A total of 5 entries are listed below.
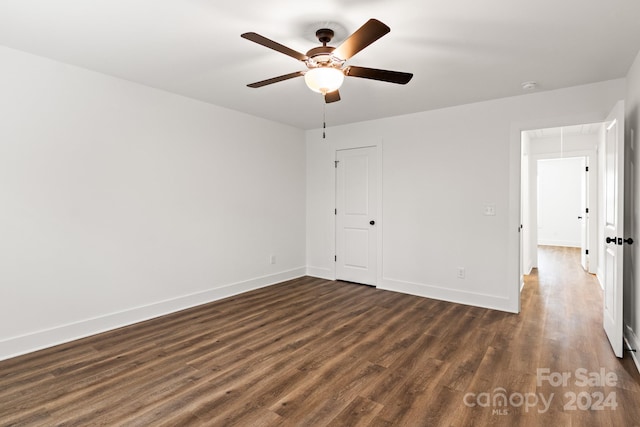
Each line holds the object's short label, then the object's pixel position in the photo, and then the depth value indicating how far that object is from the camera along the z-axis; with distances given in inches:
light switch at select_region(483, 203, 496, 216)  158.2
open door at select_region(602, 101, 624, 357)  107.5
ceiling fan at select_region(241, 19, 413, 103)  82.3
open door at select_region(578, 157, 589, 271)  243.0
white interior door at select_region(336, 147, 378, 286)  199.3
